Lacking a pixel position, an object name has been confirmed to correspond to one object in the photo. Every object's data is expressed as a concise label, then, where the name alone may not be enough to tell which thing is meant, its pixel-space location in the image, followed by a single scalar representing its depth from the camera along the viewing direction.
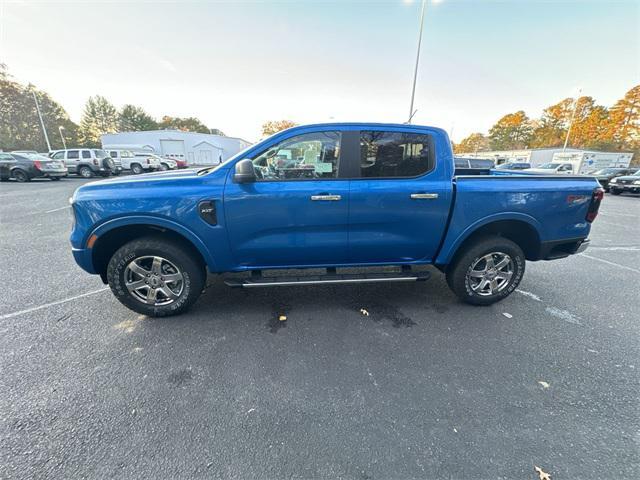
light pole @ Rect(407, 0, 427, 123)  15.23
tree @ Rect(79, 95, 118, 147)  65.75
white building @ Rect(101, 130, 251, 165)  35.94
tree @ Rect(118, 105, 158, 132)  64.69
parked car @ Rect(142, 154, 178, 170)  24.12
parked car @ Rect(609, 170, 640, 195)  14.66
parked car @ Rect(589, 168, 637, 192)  16.86
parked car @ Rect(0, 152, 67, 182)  14.08
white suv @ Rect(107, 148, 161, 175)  22.20
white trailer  32.00
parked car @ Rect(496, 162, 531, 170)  27.03
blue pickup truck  2.65
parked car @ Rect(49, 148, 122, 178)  18.48
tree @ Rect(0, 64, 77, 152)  45.78
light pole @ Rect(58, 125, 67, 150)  55.64
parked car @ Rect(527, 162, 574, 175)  23.20
